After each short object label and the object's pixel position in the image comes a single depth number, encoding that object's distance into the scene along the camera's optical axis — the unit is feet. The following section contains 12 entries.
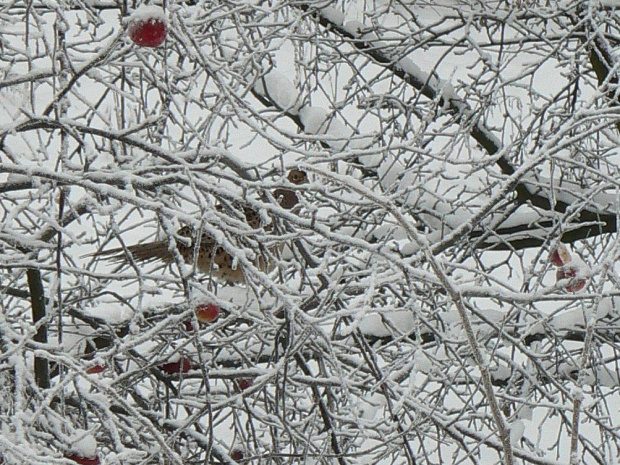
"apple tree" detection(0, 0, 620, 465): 12.09
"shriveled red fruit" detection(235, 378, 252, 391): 19.45
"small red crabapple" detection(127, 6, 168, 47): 11.98
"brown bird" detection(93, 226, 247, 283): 21.69
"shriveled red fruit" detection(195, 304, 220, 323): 14.31
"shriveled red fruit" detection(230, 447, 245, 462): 18.58
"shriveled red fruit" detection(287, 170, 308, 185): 26.77
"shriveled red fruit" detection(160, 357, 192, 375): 18.23
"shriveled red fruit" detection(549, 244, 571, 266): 19.08
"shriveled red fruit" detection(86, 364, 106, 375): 16.18
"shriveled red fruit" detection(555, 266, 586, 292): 15.86
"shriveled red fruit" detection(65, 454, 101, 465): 12.65
